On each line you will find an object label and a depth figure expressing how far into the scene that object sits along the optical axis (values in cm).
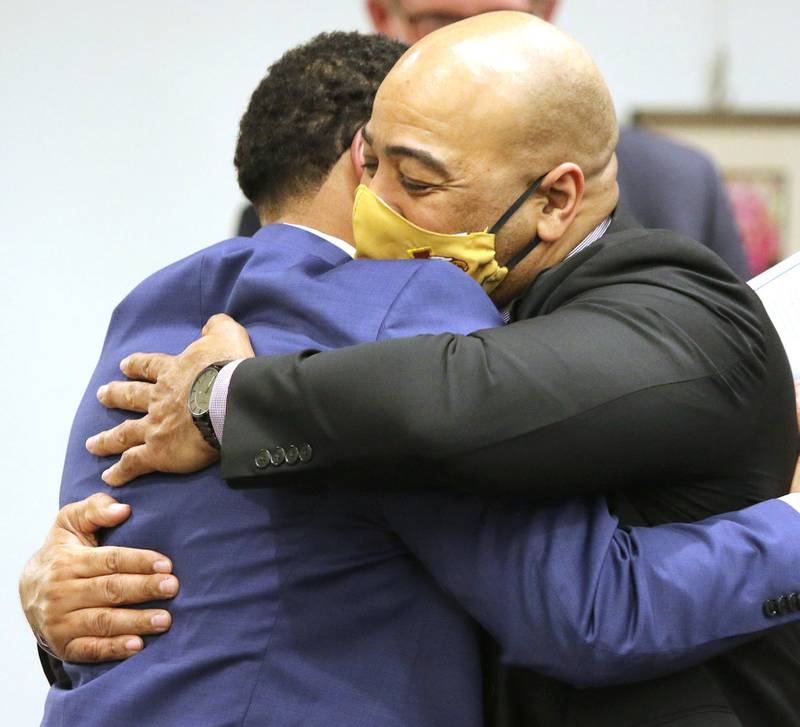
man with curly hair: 446
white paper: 479
